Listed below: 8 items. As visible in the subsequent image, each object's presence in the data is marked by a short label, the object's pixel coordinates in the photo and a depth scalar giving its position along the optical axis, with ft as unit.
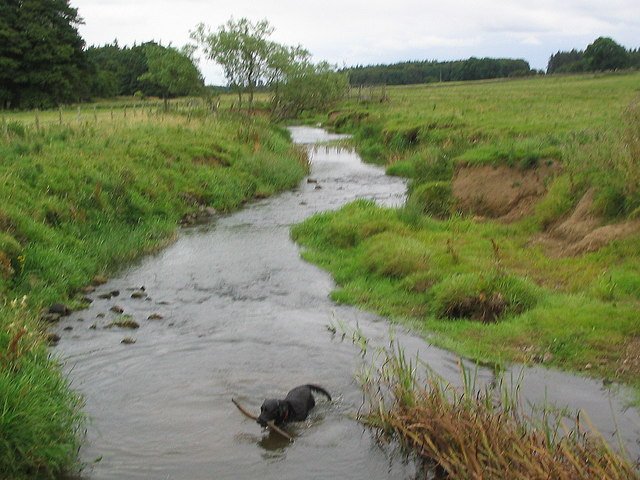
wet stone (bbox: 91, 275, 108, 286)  48.94
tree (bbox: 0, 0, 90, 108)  178.29
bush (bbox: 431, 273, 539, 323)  39.14
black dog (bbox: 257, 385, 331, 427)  26.89
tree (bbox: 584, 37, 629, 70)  347.36
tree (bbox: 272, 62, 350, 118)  163.22
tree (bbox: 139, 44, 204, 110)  158.20
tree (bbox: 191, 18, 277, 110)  148.77
